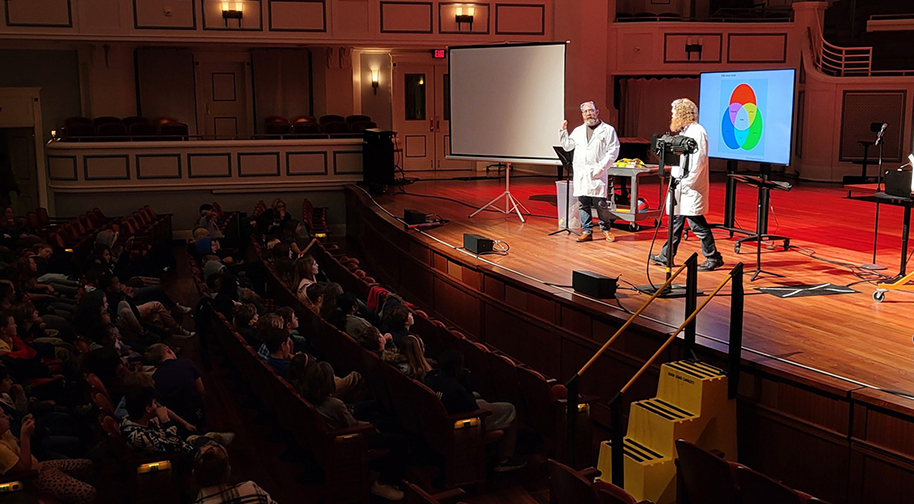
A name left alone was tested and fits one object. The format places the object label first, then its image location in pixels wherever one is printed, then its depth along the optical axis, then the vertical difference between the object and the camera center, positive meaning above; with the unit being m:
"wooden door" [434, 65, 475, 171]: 14.40 +0.16
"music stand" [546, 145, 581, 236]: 7.79 -0.29
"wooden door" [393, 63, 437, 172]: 14.27 +0.27
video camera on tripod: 5.21 -0.09
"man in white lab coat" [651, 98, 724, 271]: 5.82 -0.32
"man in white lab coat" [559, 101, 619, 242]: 7.16 -0.19
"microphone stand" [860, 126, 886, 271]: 6.07 -0.99
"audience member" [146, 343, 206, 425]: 4.46 -1.35
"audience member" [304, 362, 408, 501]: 4.05 -1.38
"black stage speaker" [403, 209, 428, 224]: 8.36 -0.85
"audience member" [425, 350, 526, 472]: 4.15 -1.33
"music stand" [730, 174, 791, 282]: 5.82 -0.39
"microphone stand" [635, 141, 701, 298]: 5.19 -0.72
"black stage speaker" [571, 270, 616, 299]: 5.22 -0.96
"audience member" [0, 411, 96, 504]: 3.47 -1.44
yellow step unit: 3.84 -1.39
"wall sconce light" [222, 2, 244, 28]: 11.76 +1.68
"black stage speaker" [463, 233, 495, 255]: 6.88 -0.93
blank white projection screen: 8.06 +0.29
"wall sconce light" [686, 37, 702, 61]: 13.32 +1.30
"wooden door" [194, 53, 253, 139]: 13.74 +0.59
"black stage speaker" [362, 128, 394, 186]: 11.70 -0.34
